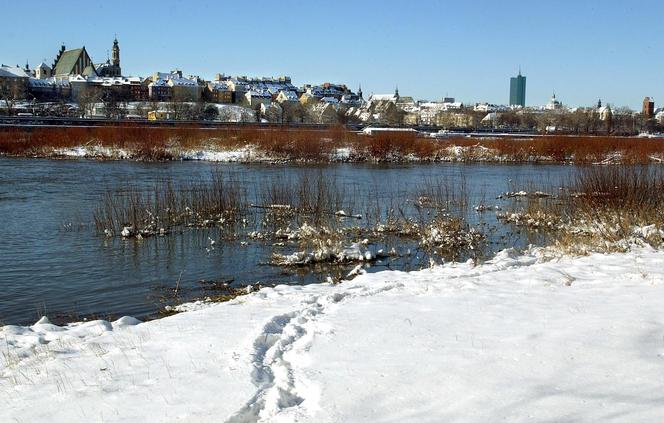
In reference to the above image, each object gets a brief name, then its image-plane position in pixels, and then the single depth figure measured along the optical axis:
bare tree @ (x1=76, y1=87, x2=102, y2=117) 109.62
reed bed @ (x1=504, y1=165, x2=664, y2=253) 13.57
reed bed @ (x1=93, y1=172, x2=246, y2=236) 17.08
